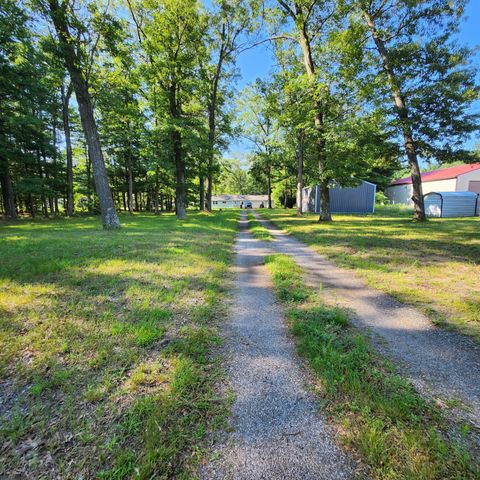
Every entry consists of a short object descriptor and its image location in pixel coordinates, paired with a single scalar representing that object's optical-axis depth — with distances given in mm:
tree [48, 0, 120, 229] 8141
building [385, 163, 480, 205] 27281
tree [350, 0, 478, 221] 11391
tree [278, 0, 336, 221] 11789
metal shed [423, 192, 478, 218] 20750
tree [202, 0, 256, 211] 15469
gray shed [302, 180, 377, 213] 25547
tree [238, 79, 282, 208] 21006
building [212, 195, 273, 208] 61450
